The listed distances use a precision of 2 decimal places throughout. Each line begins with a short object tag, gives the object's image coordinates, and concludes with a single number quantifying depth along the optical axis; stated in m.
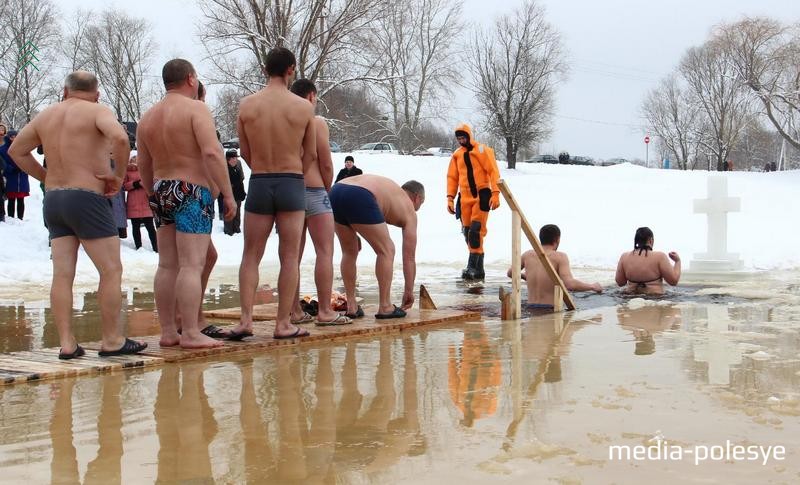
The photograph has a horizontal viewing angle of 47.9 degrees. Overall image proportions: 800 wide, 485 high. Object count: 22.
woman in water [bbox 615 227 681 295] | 10.53
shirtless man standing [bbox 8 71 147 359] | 5.98
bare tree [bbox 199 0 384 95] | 33.84
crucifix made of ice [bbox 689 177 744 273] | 14.46
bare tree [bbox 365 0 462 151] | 51.53
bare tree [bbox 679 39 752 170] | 55.56
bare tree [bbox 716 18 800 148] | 40.53
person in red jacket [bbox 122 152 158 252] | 16.98
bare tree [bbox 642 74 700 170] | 65.94
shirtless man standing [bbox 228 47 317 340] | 6.57
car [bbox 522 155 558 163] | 54.84
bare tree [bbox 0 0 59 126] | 44.53
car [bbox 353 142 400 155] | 49.75
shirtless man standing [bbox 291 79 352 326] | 7.16
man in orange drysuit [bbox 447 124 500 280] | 12.63
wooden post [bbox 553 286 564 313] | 9.20
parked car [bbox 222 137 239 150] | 33.59
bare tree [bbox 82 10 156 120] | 53.19
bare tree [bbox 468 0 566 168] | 41.41
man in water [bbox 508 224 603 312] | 9.53
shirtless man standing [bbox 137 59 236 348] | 6.11
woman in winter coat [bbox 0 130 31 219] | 18.20
